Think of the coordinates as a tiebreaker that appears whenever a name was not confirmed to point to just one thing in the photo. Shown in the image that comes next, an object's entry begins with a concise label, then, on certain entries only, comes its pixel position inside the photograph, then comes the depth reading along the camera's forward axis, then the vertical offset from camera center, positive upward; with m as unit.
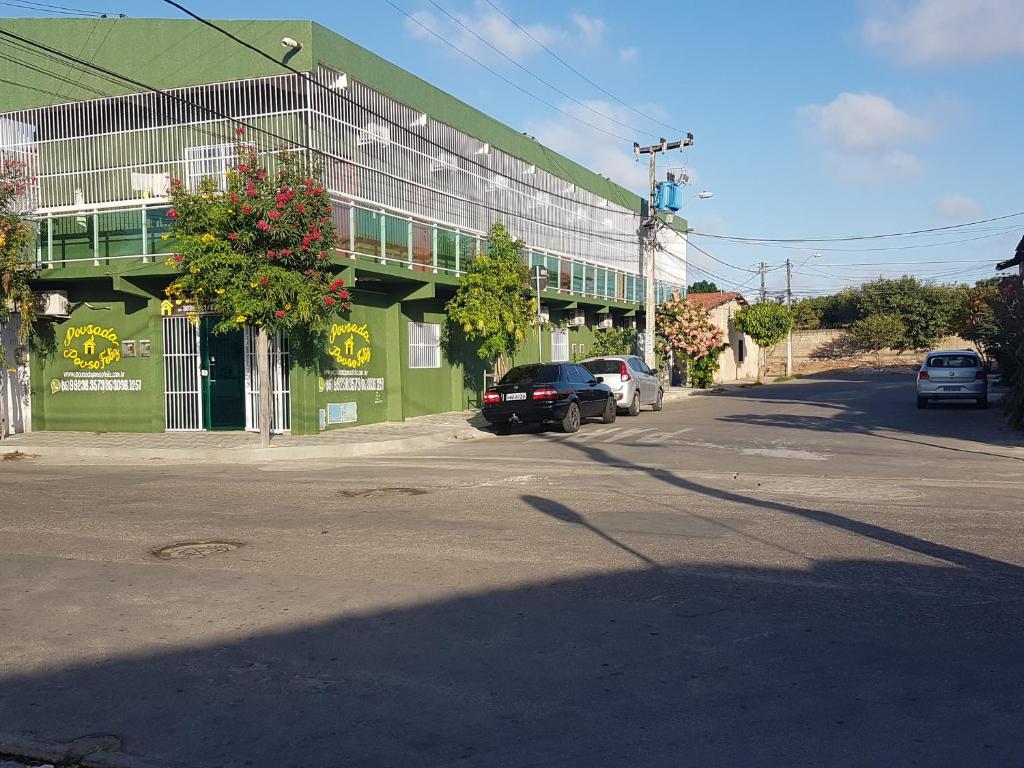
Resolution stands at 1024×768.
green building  20.20 +3.73
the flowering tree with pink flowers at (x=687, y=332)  41.16 +1.68
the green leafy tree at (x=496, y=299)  24.08 +1.93
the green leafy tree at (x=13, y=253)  18.44 +2.53
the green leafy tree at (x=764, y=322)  51.50 +2.56
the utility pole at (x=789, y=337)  60.77 +2.03
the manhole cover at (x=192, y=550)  8.25 -1.53
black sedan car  20.22 -0.53
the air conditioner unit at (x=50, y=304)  20.53 +1.68
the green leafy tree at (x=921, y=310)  67.19 +4.05
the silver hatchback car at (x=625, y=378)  25.31 -0.19
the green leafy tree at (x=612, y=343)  36.66 +1.12
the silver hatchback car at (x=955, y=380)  26.03 -0.39
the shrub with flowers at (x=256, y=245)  16.73 +2.37
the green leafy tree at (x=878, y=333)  67.12 +2.42
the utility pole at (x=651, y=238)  36.16 +5.27
